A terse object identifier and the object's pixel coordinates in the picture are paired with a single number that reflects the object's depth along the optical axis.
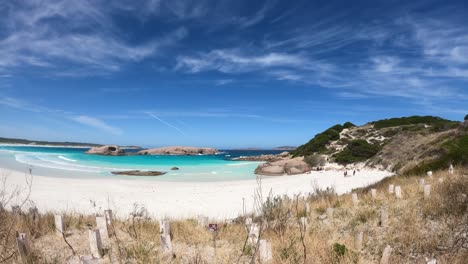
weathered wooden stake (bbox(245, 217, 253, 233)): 5.54
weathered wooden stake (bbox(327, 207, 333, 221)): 7.12
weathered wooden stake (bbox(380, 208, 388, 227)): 6.00
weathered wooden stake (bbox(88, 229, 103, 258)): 3.92
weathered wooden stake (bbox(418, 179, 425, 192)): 8.08
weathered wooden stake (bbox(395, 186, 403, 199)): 7.85
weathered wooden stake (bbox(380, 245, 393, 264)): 3.66
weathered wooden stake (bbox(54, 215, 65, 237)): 4.78
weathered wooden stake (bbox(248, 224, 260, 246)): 4.58
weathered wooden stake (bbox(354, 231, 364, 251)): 4.88
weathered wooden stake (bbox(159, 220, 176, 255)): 4.05
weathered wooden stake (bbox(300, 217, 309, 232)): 5.26
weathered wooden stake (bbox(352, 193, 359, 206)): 8.08
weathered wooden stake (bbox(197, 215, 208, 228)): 6.40
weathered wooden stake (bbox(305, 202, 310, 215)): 7.68
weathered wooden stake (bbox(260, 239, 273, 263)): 3.62
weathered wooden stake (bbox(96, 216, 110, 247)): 4.81
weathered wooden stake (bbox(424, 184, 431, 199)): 6.92
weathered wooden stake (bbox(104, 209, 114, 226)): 4.97
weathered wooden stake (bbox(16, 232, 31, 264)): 3.30
